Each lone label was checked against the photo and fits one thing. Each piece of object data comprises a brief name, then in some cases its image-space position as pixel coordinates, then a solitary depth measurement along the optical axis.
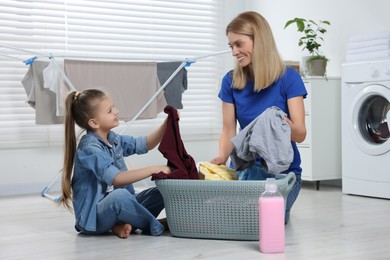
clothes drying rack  3.93
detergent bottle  2.18
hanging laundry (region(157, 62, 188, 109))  4.00
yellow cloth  2.55
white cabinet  4.17
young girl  2.54
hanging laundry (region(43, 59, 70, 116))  3.71
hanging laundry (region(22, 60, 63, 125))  3.78
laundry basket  2.36
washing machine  3.71
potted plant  4.23
